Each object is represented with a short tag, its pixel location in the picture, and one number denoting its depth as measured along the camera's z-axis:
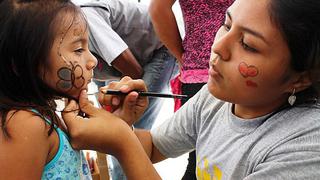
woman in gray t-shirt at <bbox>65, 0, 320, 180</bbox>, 0.69
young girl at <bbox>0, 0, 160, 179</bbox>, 0.86
